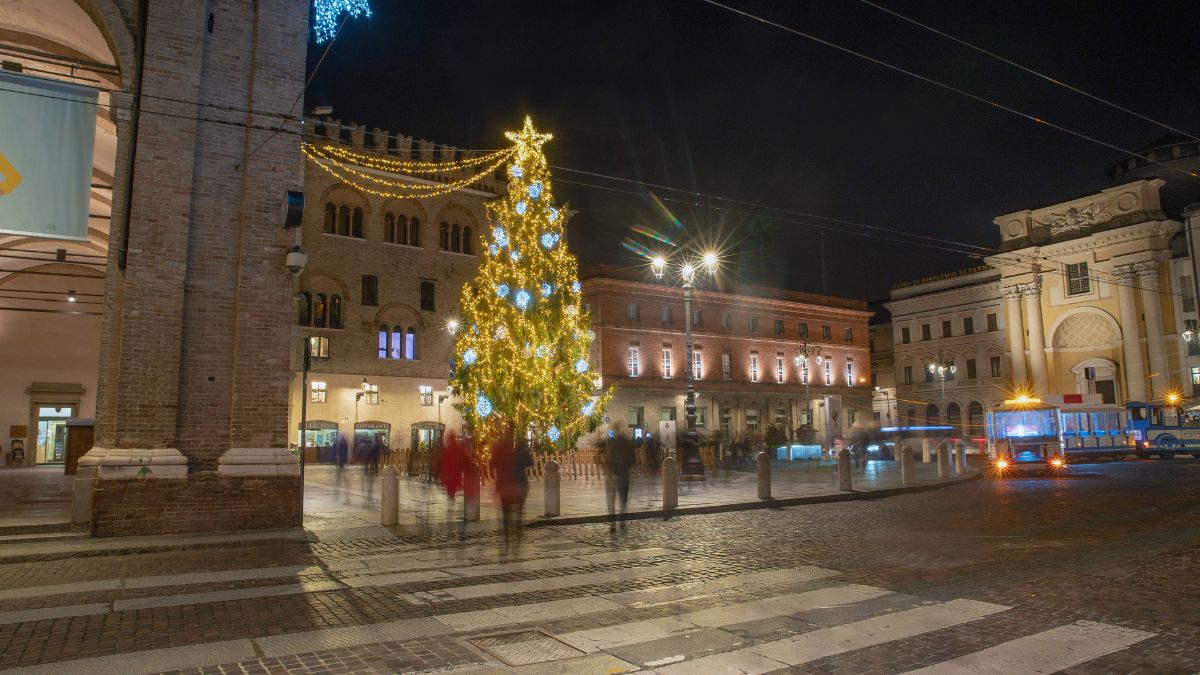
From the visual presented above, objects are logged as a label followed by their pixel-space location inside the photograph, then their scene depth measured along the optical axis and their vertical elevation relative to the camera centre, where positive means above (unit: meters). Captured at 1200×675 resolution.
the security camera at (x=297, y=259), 12.68 +3.00
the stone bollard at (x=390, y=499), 13.20 -1.10
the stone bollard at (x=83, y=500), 11.57 -0.92
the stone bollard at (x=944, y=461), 24.33 -1.03
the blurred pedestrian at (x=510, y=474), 11.84 -0.62
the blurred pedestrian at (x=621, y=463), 13.84 -0.55
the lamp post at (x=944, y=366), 59.08 +4.95
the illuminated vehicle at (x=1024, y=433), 31.70 -0.21
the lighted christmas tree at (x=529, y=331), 24.02 +3.36
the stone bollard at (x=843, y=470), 19.78 -1.04
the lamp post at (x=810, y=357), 58.81 +5.81
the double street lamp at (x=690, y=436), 22.81 -0.12
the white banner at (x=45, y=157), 11.47 +4.40
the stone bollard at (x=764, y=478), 17.75 -1.10
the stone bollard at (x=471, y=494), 13.48 -1.06
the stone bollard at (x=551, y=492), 14.57 -1.12
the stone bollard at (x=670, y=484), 15.47 -1.06
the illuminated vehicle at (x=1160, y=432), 36.25 -0.29
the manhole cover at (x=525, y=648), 5.52 -1.63
